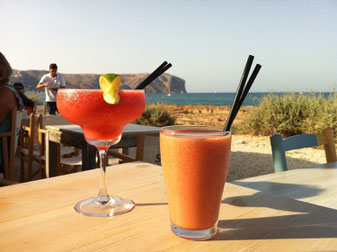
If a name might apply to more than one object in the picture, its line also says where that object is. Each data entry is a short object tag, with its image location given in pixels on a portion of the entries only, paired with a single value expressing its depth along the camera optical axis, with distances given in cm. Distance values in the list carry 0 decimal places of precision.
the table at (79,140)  249
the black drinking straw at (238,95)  55
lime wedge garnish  63
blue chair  166
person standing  657
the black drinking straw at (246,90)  57
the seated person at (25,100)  479
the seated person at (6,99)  241
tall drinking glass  50
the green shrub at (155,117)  839
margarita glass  66
